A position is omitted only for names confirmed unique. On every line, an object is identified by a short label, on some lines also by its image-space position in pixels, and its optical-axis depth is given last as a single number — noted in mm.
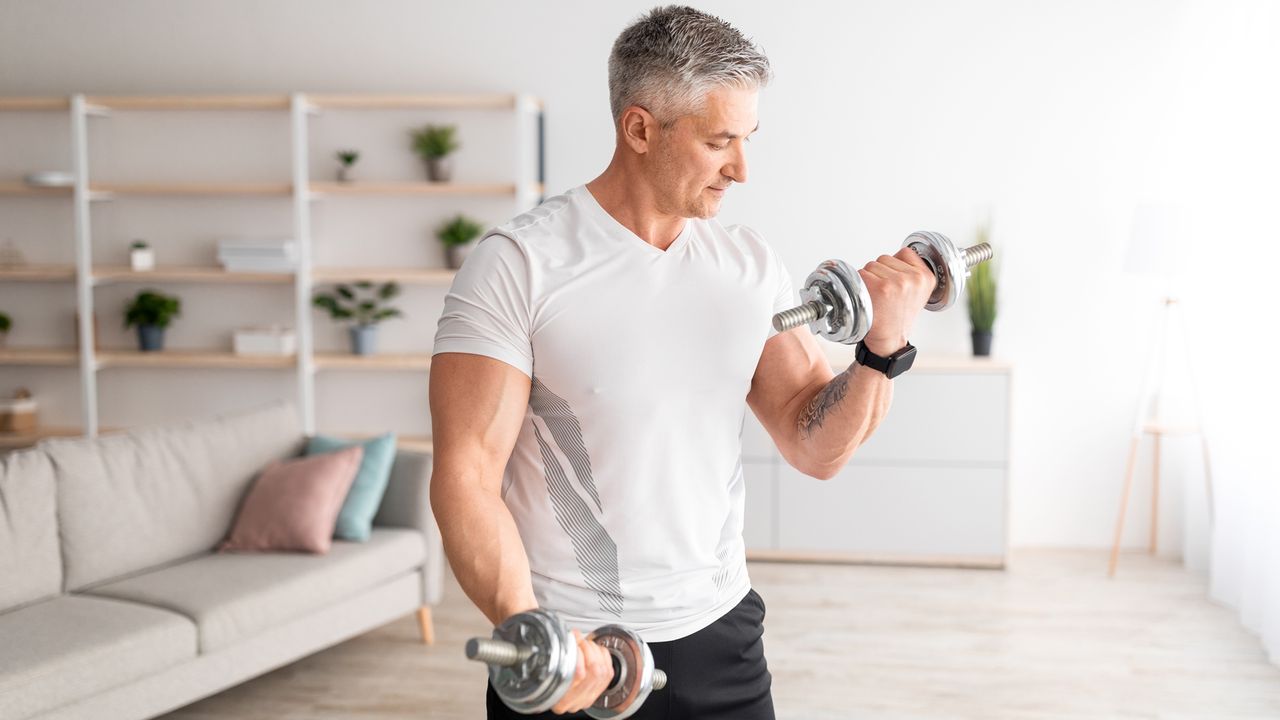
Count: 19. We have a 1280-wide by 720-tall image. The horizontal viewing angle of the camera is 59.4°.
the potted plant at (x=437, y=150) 4785
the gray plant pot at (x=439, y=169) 4796
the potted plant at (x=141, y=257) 4992
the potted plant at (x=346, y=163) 4844
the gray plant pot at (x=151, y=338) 5020
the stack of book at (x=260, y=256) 4844
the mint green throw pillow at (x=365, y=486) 3531
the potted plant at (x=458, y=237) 4797
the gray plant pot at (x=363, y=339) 4926
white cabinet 4480
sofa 2693
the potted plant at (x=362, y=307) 4895
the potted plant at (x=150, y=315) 4984
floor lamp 4137
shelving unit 4742
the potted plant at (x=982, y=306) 4574
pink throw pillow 3395
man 1247
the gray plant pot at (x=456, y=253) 4816
